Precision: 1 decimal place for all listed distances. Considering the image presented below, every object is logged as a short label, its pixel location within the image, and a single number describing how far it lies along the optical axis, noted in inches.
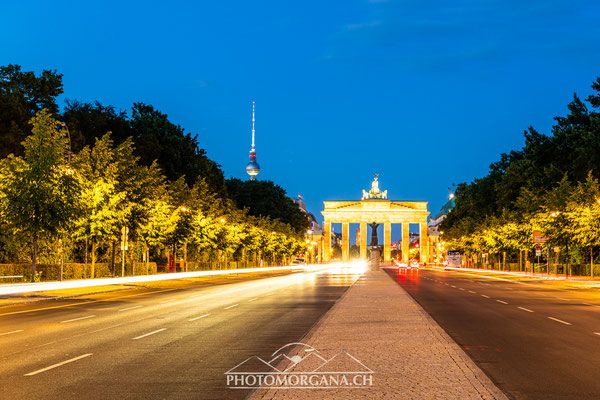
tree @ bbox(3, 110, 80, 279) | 1504.7
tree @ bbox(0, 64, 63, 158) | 2618.1
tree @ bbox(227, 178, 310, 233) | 5920.3
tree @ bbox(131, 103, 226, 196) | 3702.0
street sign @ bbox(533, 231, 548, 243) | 2636.1
